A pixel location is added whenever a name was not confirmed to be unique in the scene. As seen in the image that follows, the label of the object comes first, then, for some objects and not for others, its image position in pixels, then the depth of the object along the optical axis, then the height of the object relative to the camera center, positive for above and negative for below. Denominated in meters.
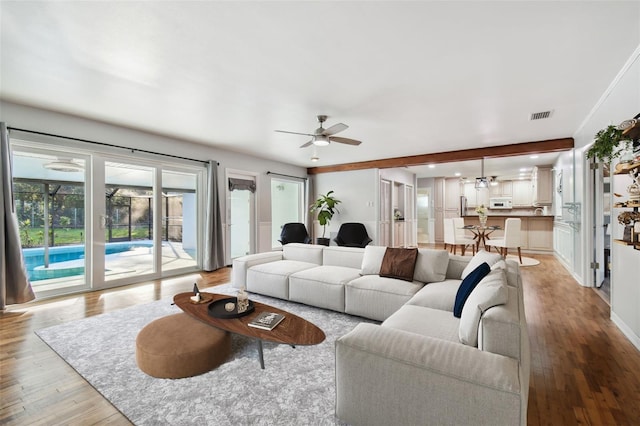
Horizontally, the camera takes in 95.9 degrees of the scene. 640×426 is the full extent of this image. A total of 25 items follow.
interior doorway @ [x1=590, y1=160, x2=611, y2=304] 4.02 -0.15
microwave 9.14 +0.29
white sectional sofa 1.18 -0.71
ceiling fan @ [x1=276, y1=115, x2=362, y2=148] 3.76 +1.01
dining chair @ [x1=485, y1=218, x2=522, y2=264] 6.29 -0.48
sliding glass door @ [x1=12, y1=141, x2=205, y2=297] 3.81 -0.03
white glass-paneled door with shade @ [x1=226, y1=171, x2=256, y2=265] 6.12 -0.01
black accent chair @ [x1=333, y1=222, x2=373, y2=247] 6.71 -0.53
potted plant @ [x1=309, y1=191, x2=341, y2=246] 7.46 +0.16
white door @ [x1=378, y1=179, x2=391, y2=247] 7.55 +0.00
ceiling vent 3.76 +1.29
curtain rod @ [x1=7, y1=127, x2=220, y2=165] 3.53 +1.02
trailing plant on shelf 2.20 +0.55
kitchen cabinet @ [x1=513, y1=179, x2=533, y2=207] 9.06 +0.60
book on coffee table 2.01 -0.78
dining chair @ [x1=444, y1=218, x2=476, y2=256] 7.15 -0.59
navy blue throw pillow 2.00 -0.51
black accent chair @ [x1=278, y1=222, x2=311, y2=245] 6.27 -0.46
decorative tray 2.21 -0.78
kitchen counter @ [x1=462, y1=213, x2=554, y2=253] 7.70 -0.57
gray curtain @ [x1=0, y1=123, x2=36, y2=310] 3.26 -0.38
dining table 7.07 -0.50
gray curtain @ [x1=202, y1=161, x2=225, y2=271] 5.45 -0.27
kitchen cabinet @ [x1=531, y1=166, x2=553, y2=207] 7.78 +0.72
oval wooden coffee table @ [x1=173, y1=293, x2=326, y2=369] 1.85 -0.80
